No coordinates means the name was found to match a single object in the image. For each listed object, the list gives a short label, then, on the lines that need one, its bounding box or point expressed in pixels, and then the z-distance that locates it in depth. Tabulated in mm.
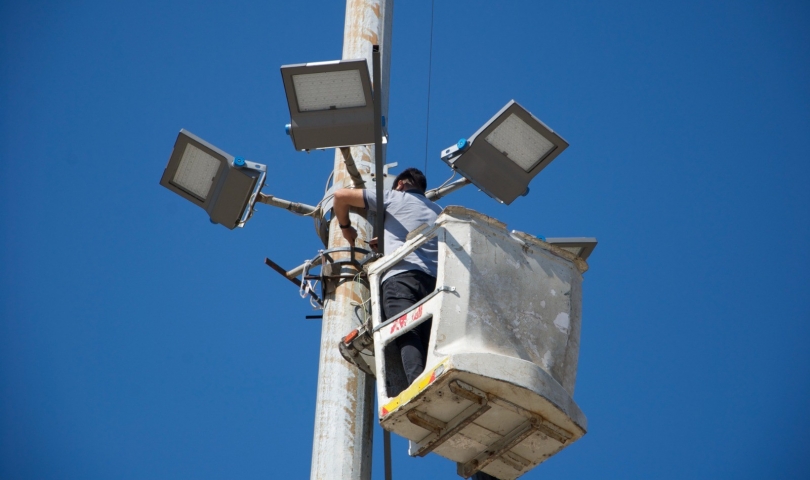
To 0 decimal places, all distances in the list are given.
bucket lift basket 13664
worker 14727
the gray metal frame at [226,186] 17109
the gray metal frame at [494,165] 17094
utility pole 15500
